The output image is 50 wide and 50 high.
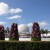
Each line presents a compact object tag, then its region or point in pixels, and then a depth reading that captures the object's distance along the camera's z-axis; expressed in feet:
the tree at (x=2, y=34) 27.20
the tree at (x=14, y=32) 26.53
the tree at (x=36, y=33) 25.78
